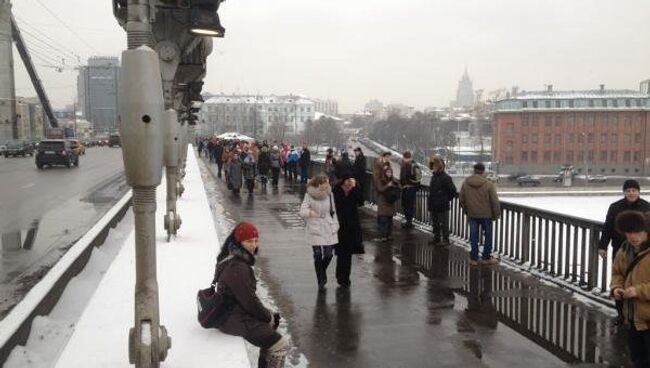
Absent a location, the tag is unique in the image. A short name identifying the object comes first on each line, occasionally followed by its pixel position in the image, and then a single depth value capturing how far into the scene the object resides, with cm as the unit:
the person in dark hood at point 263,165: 2373
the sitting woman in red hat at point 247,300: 457
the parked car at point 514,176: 9012
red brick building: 9544
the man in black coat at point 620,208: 694
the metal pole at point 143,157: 444
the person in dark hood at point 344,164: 1419
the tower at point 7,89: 8344
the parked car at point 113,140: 9075
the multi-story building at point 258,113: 15438
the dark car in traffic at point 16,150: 5966
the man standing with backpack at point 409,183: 1366
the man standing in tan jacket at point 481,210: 995
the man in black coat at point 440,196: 1166
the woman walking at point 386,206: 1214
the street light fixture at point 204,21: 588
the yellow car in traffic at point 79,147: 5428
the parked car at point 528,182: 8525
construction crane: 10088
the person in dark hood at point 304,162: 2448
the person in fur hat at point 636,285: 480
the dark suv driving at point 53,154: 3792
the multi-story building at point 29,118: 11637
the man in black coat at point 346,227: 866
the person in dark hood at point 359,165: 1628
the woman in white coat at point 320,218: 818
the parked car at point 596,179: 8533
